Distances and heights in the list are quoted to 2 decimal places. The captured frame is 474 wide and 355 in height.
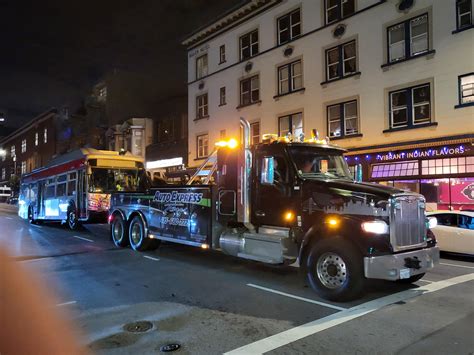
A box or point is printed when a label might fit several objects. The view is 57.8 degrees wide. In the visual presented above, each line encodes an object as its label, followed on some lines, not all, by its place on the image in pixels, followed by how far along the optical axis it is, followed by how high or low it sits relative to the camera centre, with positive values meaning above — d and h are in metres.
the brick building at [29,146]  58.69 +8.17
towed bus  16.38 +0.59
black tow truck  6.66 -0.41
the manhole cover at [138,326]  5.44 -1.69
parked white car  11.06 -1.05
